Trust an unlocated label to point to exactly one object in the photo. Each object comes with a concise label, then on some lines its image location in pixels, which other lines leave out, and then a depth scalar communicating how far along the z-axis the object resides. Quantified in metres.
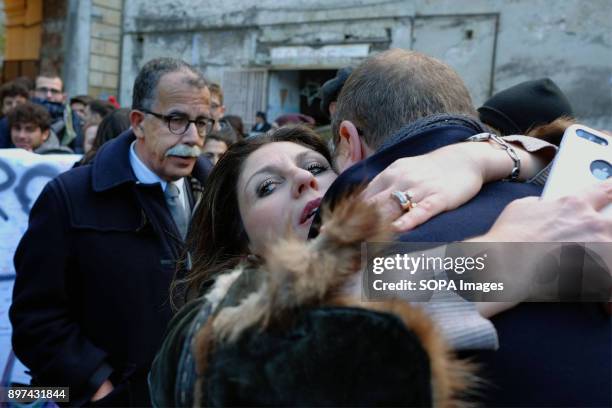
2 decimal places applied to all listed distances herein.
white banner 3.23
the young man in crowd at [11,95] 6.31
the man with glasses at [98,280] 2.29
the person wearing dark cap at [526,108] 2.87
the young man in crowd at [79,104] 8.09
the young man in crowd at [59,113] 6.62
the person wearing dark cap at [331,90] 3.65
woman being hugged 0.82
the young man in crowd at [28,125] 4.81
